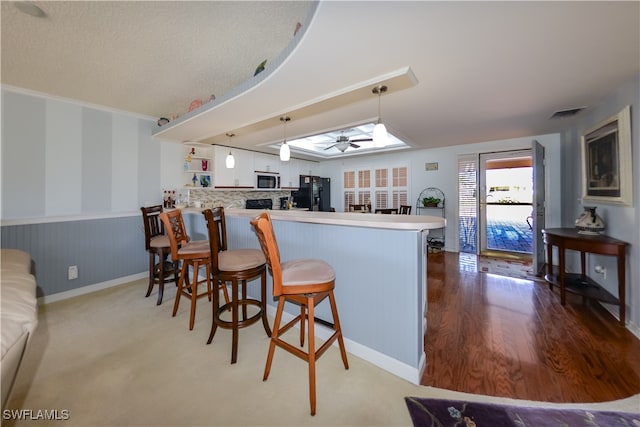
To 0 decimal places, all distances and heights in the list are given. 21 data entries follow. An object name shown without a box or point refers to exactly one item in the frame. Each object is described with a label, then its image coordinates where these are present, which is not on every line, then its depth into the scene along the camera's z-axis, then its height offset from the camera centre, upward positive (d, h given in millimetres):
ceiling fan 3977 +1236
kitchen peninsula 1494 -447
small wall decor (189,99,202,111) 2752 +1317
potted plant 5035 +274
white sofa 620 -301
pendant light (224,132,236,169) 3191 +742
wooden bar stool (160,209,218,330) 2066 -340
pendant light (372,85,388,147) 2006 +722
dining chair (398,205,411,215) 5016 +112
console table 2100 -451
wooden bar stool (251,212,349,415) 1287 -404
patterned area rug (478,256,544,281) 3492 -877
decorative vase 2504 -94
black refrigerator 6027 +555
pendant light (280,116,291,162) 2668 +749
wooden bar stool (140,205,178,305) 2592 -346
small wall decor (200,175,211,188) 4105 +616
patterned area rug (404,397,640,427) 1229 -1102
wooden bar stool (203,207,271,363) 1648 -415
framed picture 2096 +554
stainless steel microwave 5035 +772
